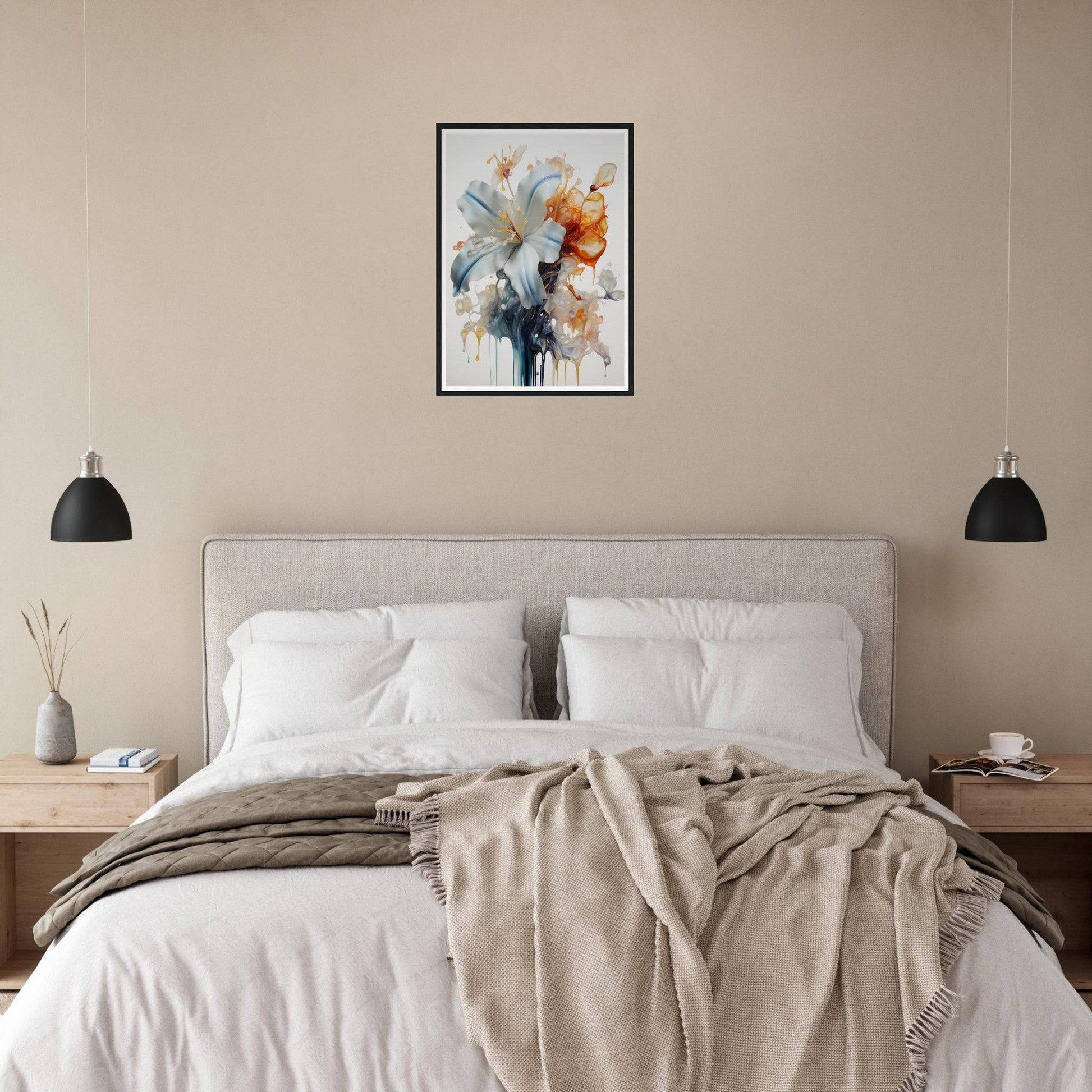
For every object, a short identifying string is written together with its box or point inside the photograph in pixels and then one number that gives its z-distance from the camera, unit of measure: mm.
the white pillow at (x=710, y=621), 3178
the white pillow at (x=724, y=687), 2914
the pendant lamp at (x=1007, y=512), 3127
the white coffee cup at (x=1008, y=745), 3238
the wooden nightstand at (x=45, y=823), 3061
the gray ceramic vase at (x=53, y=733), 3205
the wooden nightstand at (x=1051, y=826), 3107
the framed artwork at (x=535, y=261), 3490
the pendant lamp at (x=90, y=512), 3070
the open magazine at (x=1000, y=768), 3129
